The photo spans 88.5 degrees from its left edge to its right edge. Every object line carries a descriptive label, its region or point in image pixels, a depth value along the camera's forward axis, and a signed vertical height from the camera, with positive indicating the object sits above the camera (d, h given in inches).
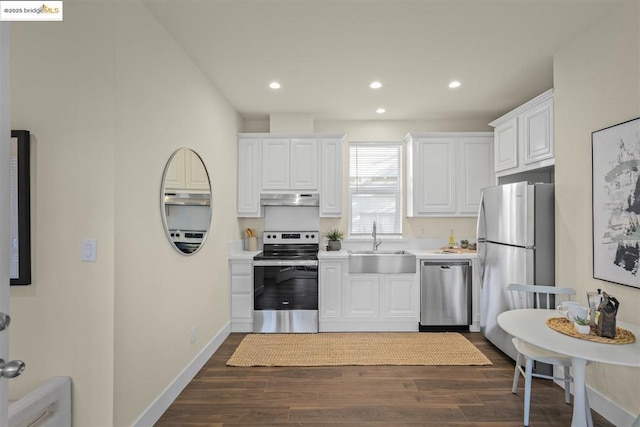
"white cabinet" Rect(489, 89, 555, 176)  115.4 +30.6
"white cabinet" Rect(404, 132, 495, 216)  167.3 +22.2
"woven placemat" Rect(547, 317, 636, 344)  64.8 -24.8
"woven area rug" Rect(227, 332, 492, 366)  122.0 -54.5
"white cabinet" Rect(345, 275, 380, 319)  153.5 -38.2
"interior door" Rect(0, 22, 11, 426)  36.8 +1.1
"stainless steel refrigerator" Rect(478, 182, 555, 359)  109.3 -10.7
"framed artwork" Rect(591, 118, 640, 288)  80.0 +2.9
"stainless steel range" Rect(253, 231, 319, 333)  150.8 -37.1
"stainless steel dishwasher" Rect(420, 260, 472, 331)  151.9 -36.8
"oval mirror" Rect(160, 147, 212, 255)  94.3 +4.2
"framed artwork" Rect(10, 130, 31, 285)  67.1 +0.9
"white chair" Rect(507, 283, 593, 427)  83.7 -36.2
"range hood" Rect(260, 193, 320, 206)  168.2 +7.9
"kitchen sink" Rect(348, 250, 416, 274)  152.8 -23.1
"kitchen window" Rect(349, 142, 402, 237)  182.9 +13.0
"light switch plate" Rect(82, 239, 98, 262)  69.2 -7.5
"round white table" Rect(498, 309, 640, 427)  57.9 -25.1
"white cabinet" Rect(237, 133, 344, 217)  166.2 +25.0
